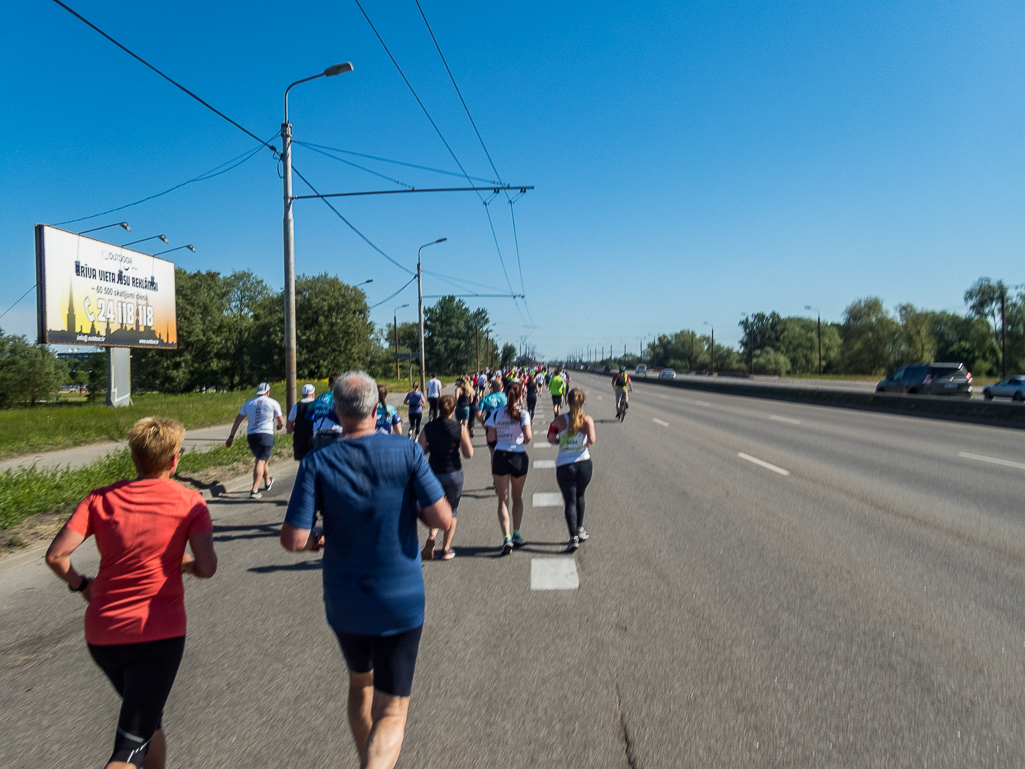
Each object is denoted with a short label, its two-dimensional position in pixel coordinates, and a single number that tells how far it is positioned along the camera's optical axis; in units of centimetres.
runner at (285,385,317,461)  857
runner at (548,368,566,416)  2120
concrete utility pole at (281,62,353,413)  1584
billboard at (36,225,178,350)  2470
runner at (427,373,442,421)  1908
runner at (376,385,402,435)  788
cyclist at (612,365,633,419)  2370
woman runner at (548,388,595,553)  664
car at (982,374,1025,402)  3322
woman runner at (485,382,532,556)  682
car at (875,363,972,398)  3022
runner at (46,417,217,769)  259
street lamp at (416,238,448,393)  3669
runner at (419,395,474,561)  627
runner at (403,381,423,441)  1451
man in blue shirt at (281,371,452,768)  263
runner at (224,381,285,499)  977
